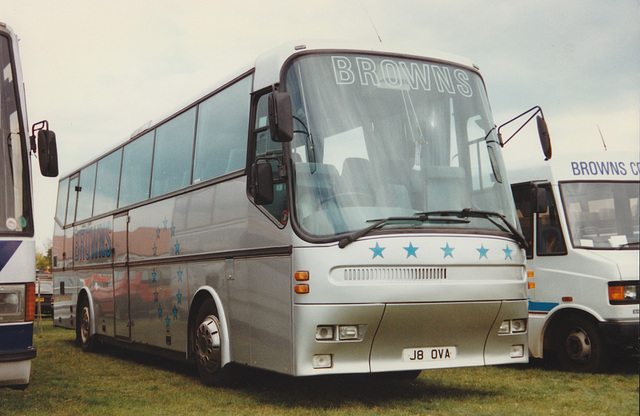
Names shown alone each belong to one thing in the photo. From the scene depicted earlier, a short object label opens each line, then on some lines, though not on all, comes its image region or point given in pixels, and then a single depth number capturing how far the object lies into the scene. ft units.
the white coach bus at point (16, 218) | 23.38
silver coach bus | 25.26
